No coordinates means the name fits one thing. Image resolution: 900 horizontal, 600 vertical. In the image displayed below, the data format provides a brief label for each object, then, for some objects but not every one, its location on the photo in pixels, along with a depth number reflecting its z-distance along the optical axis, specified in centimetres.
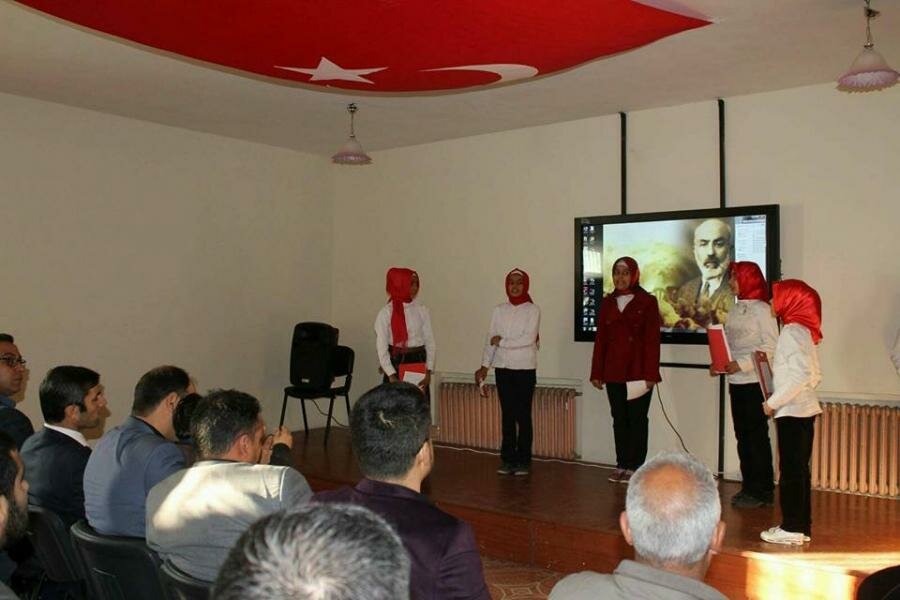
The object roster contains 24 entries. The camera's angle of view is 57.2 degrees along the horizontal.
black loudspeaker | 746
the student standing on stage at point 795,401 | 419
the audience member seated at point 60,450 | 307
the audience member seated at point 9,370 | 431
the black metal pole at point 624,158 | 668
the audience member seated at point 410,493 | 181
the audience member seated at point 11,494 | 170
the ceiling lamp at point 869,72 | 418
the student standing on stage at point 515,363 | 611
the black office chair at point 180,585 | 199
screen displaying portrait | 600
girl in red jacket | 571
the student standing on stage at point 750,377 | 500
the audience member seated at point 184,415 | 331
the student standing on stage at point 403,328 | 631
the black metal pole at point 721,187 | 615
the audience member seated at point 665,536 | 157
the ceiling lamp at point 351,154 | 636
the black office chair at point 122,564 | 225
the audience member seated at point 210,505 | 213
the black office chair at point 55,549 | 270
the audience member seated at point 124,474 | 271
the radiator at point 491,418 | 691
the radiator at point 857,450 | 539
